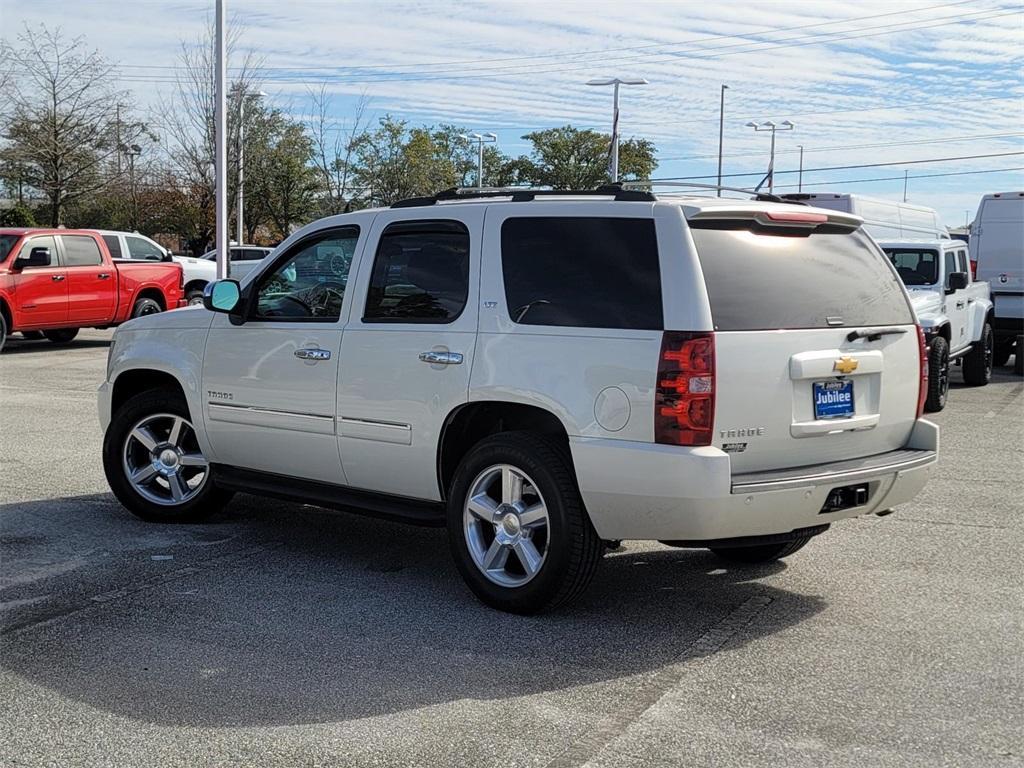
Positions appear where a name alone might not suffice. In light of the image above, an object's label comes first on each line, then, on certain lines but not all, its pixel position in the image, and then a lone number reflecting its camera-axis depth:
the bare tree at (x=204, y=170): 35.72
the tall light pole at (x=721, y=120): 56.94
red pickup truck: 18.09
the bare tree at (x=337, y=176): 44.28
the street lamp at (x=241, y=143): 34.66
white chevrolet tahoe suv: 5.09
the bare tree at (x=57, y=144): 34.53
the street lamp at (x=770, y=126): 46.44
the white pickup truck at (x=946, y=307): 13.50
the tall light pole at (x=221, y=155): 23.53
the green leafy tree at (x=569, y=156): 69.94
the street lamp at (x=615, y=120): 38.12
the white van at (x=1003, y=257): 18.92
